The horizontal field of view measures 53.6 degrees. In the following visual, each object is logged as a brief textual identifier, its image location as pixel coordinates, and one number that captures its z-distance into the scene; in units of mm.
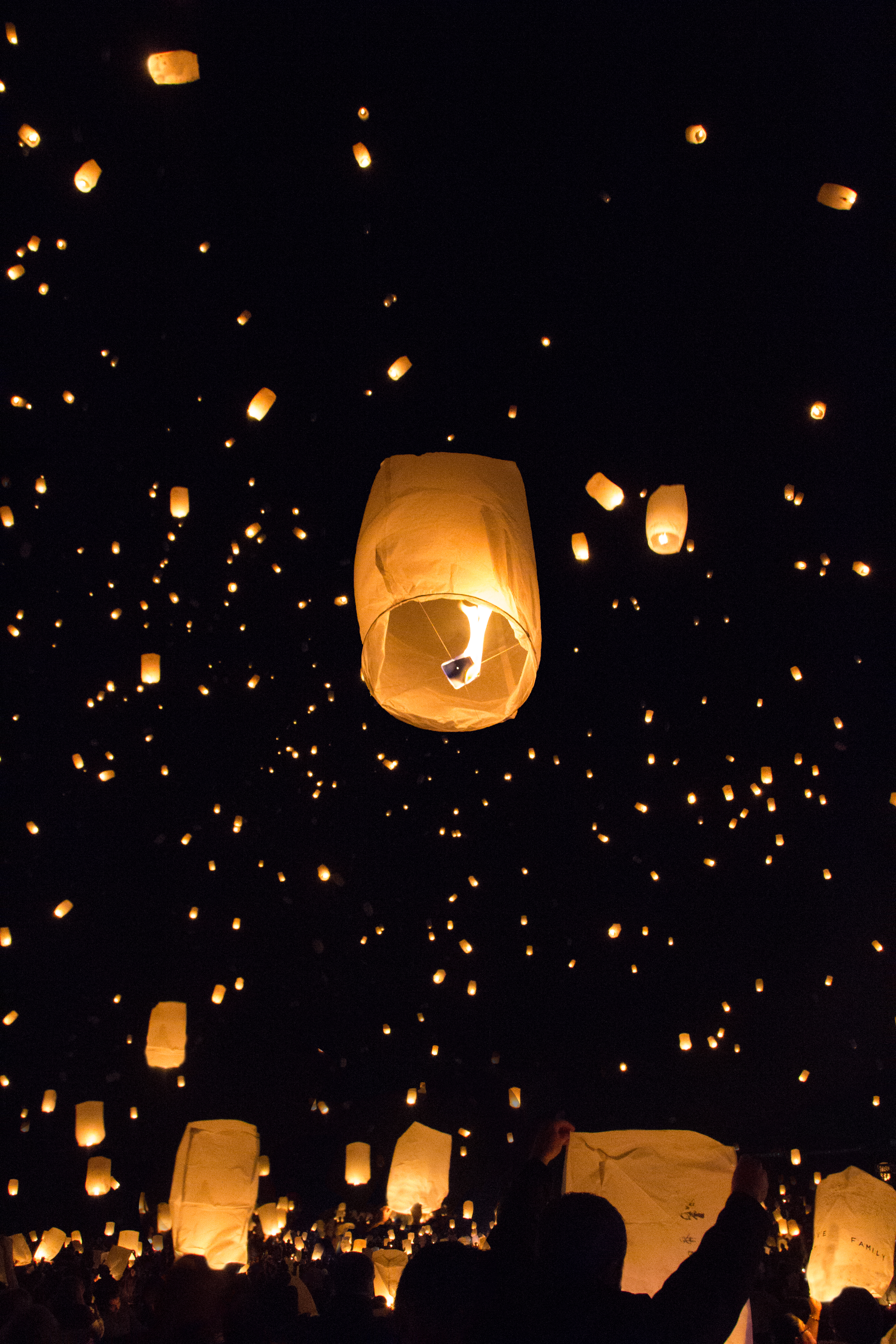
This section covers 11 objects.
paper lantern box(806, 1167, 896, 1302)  3930
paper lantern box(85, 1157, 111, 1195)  8047
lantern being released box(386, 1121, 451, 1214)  8086
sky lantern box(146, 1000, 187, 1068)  6609
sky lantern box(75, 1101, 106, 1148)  7297
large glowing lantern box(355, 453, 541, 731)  2312
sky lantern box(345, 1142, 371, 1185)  9773
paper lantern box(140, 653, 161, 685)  6059
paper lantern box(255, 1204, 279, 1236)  11266
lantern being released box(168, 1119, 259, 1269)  5316
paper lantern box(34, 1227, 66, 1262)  8945
